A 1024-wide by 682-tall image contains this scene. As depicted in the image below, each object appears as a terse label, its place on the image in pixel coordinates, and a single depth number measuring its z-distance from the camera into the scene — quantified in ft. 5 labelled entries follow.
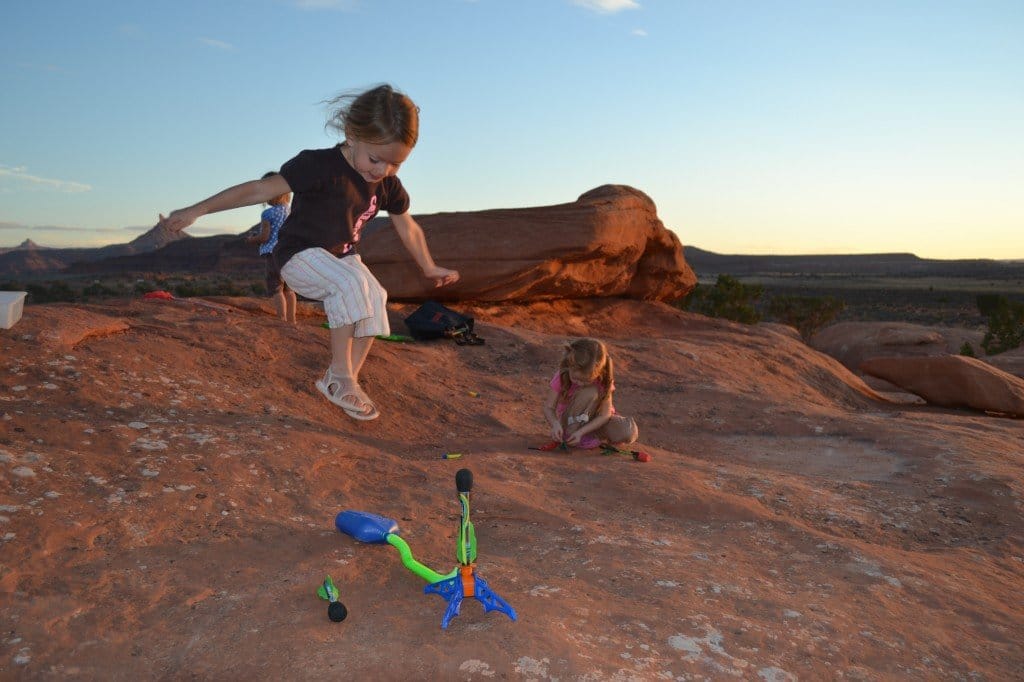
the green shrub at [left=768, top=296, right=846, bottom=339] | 76.95
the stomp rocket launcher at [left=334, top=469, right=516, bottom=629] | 8.00
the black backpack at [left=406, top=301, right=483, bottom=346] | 24.81
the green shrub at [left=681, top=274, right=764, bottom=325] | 63.31
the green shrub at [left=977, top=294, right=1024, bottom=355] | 60.18
